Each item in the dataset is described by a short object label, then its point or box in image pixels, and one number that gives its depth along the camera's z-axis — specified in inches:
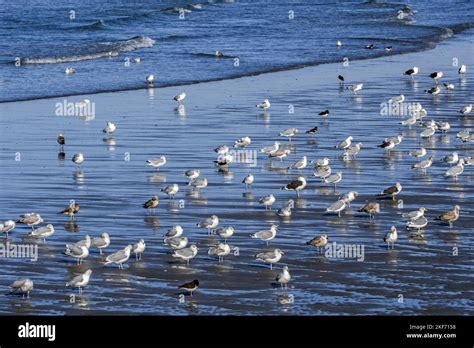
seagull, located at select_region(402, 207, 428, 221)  836.4
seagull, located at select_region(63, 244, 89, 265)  757.3
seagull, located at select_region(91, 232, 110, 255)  776.3
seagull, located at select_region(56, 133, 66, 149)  1117.1
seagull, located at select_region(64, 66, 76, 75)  1668.3
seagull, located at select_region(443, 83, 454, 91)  1472.7
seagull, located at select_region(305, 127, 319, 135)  1173.1
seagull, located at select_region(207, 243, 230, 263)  759.1
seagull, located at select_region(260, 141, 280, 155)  1058.1
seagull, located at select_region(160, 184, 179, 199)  920.9
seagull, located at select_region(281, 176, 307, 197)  930.7
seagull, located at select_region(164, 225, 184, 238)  798.5
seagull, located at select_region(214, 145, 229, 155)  1055.3
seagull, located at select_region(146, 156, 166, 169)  1018.1
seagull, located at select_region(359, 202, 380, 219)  863.1
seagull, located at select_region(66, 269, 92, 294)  693.3
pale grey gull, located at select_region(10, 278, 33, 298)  685.3
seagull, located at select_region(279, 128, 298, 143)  1148.5
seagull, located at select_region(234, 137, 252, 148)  1093.1
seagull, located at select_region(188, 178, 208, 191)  938.7
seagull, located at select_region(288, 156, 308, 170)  1011.9
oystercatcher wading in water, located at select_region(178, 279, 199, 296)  692.7
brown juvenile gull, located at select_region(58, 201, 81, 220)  863.7
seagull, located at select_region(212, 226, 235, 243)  795.4
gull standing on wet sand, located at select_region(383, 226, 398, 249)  786.5
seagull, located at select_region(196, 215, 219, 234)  820.6
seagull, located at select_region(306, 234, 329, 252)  770.2
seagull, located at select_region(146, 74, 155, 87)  1549.0
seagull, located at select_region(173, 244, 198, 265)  756.6
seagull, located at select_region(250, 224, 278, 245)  792.9
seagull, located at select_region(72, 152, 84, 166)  1030.4
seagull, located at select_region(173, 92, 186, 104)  1374.3
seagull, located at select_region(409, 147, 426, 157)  1058.1
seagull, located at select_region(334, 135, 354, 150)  1078.4
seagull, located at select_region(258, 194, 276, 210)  885.2
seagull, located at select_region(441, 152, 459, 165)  1027.9
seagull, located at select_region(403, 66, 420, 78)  1582.4
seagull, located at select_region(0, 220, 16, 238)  822.5
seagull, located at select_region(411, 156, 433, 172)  1005.2
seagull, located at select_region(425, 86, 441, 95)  1440.7
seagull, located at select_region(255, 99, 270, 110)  1316.4
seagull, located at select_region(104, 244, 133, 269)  744.3
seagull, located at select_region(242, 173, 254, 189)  951.4
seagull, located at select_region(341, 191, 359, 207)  886.6
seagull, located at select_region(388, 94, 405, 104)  1338.0
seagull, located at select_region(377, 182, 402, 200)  914.1
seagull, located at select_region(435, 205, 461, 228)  839.7
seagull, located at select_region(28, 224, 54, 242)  809.5
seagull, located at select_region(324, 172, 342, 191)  954.1
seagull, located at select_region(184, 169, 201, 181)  971.9
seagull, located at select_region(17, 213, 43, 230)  832.9
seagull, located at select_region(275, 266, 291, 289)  704.4
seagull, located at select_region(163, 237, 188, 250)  775.7
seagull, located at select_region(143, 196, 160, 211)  885.8
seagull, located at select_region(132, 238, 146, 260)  762.2
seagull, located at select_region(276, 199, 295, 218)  866.1
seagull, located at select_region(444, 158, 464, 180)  978.7
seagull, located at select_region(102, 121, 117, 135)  1176.8
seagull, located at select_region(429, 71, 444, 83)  1536.3
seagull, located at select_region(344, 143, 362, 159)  1059.3
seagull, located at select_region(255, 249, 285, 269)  744.3
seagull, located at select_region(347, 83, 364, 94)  1432.1
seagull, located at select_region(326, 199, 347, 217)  865.5
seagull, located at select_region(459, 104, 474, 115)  1273.4
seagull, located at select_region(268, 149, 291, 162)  1053.2
